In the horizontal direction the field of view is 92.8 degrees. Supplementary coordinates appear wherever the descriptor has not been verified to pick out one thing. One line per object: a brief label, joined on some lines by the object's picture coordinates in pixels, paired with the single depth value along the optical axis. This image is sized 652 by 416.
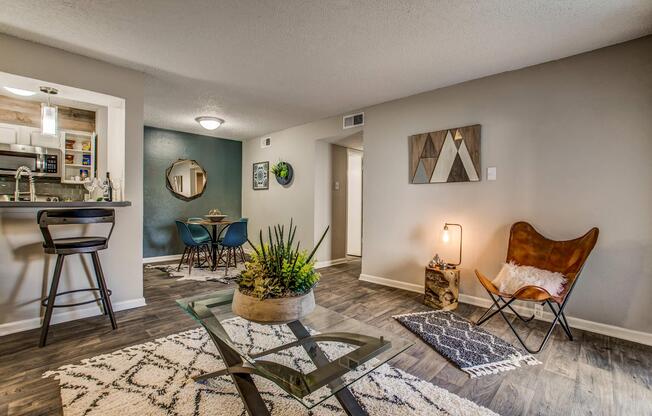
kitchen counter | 2.35
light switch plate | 3.21
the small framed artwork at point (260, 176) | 6.10
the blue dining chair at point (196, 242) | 4.58
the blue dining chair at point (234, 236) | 4.65
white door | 6.30
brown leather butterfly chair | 2.35
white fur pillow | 2.47
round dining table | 4.84
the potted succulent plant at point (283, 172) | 5.54
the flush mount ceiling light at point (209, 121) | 4.79
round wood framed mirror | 5.73
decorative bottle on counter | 3.03
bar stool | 2.35
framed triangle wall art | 3.33
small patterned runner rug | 2.06
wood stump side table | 3.15
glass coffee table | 1.18
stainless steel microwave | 4.15
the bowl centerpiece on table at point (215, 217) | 5.12
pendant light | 2.63
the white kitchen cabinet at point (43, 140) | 4.31
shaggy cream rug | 1.57
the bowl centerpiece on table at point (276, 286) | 1.53
